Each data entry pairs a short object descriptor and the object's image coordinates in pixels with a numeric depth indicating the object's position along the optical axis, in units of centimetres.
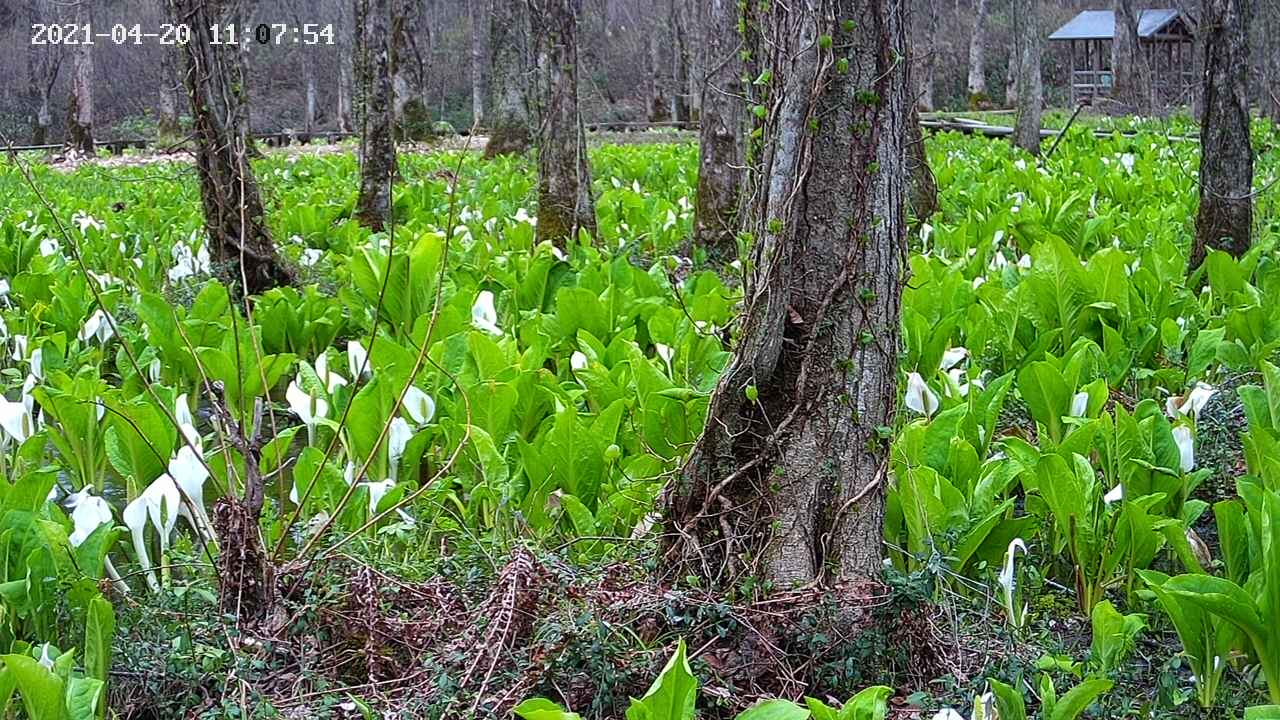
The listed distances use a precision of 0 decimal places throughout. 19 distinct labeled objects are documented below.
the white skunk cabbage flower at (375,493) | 356
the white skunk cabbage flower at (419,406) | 420
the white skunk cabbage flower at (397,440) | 401
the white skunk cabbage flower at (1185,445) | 362
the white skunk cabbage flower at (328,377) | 453
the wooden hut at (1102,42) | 3400
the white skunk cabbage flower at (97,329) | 560
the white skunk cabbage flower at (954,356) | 470
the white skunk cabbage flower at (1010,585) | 300
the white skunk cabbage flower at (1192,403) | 394
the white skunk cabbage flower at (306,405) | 424
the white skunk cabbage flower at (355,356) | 458
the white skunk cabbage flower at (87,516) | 311
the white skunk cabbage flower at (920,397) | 402
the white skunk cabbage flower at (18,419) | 407
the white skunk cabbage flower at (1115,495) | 339
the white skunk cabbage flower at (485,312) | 521
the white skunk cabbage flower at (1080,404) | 404
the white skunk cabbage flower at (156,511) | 324
